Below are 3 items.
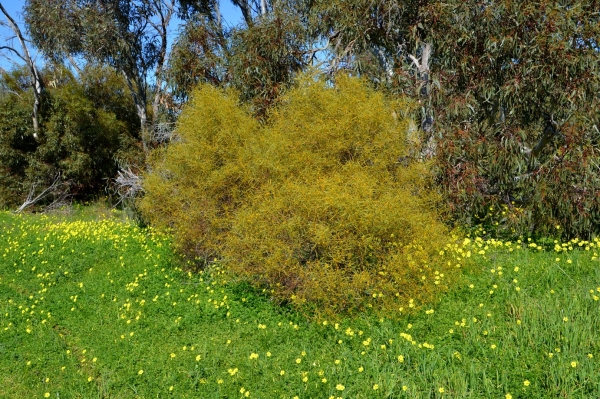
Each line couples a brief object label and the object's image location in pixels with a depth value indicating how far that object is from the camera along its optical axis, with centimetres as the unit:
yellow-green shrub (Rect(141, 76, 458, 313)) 462
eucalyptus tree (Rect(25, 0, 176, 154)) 1218
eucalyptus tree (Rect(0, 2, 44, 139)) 1431
